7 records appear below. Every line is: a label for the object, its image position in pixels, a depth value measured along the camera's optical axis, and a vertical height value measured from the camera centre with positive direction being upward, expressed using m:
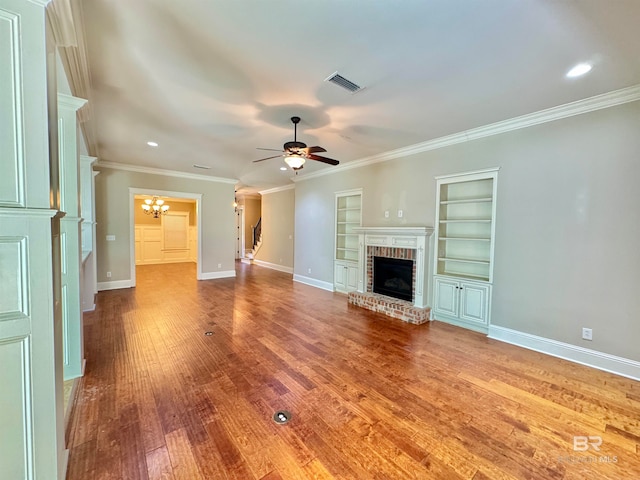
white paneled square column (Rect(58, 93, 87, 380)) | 2.48 -0.10
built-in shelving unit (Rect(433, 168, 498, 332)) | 3.99 -0.27
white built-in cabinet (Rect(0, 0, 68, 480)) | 1.19 -0.12
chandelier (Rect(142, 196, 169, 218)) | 9.00 +0.77
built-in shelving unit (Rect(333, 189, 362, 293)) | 6.07 -0.27
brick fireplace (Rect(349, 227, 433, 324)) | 4.51 -0.63
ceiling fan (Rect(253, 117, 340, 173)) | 3.46 +1.03
